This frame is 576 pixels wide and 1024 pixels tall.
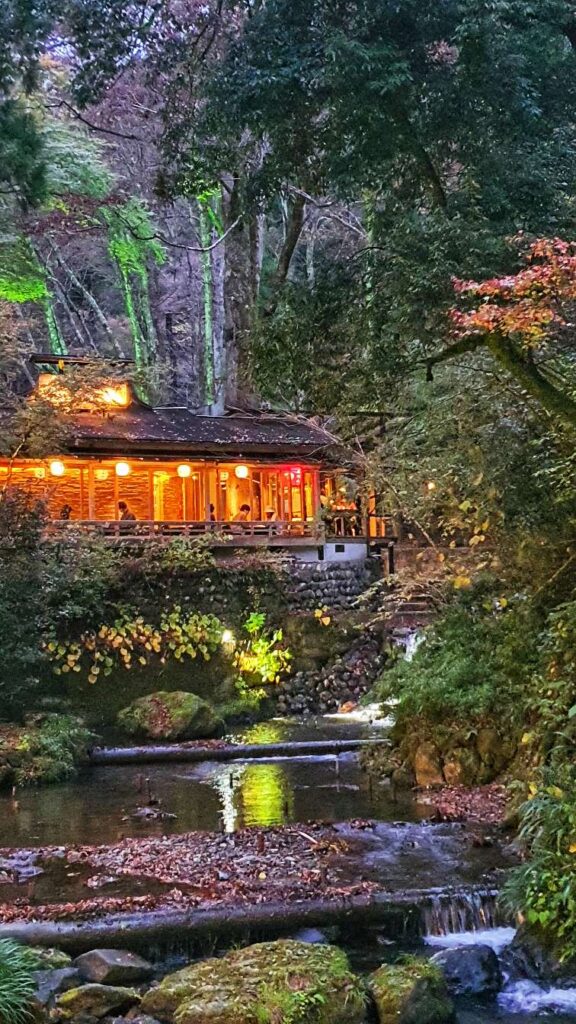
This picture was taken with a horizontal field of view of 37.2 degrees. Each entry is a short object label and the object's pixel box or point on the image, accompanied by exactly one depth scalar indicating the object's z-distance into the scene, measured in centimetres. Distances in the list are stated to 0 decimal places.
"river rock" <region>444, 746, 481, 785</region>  1095
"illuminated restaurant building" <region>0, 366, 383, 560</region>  2106
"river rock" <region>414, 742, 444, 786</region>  1129
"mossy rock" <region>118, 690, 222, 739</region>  1539
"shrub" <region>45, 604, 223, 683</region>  1703
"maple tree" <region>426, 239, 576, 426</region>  751
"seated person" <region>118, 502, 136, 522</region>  2172
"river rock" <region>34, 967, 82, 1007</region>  595
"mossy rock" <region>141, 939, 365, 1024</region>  550
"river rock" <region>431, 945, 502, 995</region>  644
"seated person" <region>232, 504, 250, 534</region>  2372
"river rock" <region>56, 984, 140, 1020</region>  580
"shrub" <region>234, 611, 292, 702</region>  1841
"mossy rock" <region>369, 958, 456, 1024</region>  581
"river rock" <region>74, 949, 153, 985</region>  625
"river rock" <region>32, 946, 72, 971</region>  625
